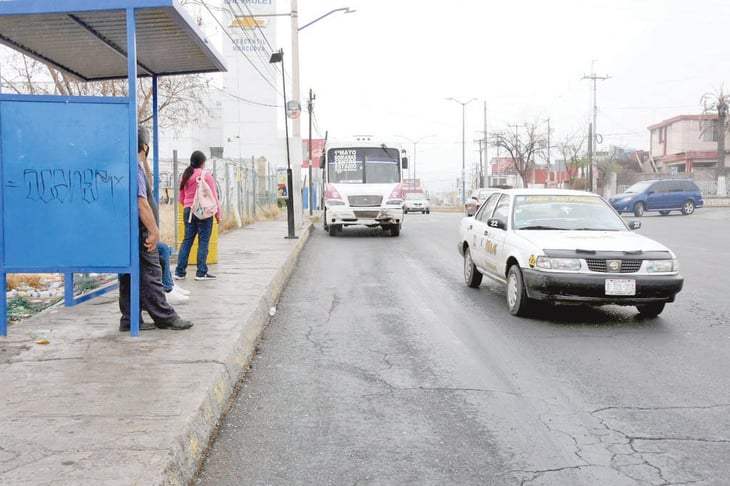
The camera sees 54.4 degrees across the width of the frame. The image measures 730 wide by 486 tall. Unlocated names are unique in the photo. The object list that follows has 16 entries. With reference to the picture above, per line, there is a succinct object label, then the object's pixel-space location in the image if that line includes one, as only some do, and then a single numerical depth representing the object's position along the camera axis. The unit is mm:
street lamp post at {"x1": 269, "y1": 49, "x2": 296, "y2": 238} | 17584
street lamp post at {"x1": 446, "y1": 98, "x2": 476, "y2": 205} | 61100
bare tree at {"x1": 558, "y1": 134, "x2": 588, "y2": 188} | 73500
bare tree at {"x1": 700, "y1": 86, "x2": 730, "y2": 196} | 52438
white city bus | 20422
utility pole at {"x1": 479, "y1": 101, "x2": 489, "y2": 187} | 56131
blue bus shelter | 5812
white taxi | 7426
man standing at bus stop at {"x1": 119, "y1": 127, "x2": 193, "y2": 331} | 6137
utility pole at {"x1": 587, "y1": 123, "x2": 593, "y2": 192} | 52828
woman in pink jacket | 9773
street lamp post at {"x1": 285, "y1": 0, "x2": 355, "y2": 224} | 20844
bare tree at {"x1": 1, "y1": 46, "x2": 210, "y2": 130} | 18625
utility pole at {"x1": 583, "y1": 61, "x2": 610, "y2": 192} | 54094
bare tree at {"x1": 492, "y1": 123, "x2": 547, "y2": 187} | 69562
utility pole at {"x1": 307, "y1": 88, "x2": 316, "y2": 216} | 36809
